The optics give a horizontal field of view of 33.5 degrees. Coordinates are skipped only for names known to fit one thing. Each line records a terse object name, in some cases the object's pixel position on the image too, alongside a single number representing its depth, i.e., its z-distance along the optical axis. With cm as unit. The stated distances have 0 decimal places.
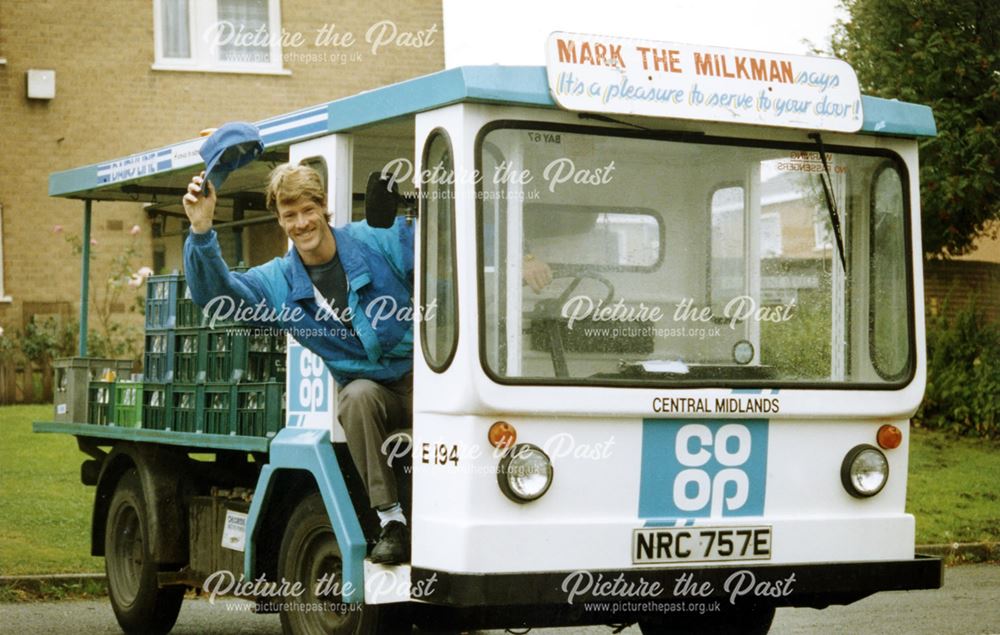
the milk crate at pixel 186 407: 812
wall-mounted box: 2120
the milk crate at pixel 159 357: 858
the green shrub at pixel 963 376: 1691
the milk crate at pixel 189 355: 823
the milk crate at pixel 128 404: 892
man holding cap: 667
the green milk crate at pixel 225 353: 787
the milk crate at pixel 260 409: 737
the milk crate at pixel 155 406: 855
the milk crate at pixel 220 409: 778
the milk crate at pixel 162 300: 859
